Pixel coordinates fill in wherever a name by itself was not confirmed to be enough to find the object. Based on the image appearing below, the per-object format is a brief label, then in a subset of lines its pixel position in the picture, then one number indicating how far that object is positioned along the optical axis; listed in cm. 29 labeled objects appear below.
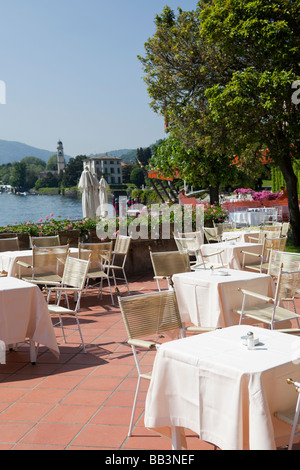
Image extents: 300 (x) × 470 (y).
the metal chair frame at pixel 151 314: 322
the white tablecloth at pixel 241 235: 915
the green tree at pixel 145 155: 11448
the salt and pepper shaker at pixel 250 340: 259
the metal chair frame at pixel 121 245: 789
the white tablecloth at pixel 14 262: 689
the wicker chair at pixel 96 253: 700
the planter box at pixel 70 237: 884
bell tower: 13150
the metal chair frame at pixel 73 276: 477
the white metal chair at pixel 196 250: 711
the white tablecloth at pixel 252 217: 1630
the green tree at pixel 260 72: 1068
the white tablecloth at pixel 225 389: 223
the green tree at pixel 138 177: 9519
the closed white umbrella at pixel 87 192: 1259
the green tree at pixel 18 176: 8881
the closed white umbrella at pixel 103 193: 1842
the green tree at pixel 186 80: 1368
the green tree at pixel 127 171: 11444
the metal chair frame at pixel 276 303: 405
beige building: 13150
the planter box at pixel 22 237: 861
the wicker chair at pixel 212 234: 964
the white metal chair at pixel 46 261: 652
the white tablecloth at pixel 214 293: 448
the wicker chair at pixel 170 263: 575
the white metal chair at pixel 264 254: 705
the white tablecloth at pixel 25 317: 430
